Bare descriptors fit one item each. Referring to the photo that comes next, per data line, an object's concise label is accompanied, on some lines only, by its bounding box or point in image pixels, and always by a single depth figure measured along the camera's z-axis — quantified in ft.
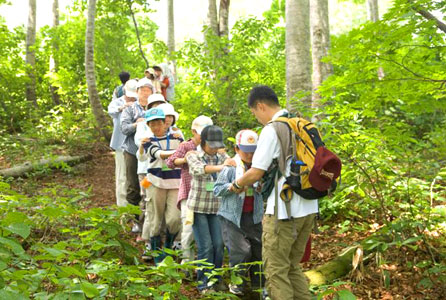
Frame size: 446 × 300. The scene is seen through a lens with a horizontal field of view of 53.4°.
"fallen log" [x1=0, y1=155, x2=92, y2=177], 30.68
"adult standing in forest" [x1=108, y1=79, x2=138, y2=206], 23.74
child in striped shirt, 18.60
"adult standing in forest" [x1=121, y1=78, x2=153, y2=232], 22.36
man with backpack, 12.27
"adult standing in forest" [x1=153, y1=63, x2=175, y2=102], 29.19
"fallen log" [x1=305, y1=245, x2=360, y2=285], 16.82
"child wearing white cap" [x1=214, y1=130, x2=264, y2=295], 14.99
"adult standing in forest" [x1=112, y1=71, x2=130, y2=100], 27.07
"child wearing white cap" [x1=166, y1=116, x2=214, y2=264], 17.34
